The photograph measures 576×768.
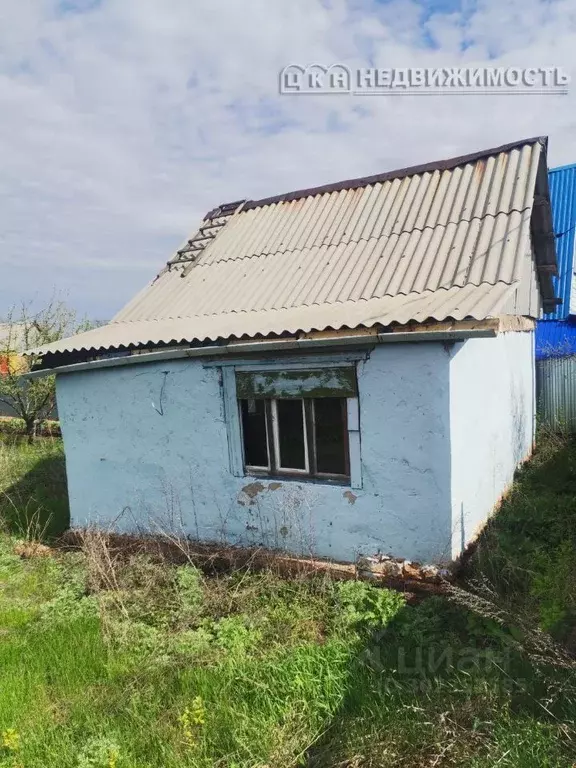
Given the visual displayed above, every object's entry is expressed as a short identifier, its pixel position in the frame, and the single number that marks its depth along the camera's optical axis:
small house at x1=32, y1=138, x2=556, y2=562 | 5.30
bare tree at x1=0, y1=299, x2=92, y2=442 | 14.55
